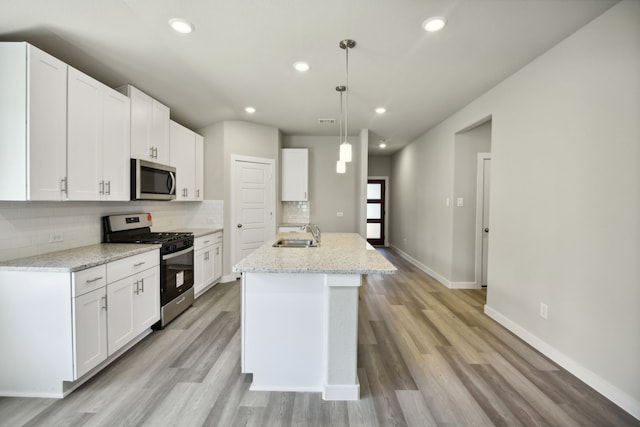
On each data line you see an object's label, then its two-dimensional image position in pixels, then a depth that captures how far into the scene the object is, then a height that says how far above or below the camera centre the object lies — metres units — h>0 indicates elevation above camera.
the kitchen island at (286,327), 1.87 -0.83
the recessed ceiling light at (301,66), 2.58 +1.34
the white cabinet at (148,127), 2.74 +0.84
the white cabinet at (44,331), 1.76 -0.84
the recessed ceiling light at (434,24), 1.92 +1.32
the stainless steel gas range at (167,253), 2.75 -0.52
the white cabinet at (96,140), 2.09 +0.53
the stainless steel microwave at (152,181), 2.72 +0.26
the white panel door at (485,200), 4.07 +0.13
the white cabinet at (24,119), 1.76 +0.55
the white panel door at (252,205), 4.39 +0.01
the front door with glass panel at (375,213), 8.12 -0.17
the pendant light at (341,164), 2.99 +0.47
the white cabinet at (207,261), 3.51 -0.78
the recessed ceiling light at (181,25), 1.97 +1.32
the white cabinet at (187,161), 3.57 +0.60
